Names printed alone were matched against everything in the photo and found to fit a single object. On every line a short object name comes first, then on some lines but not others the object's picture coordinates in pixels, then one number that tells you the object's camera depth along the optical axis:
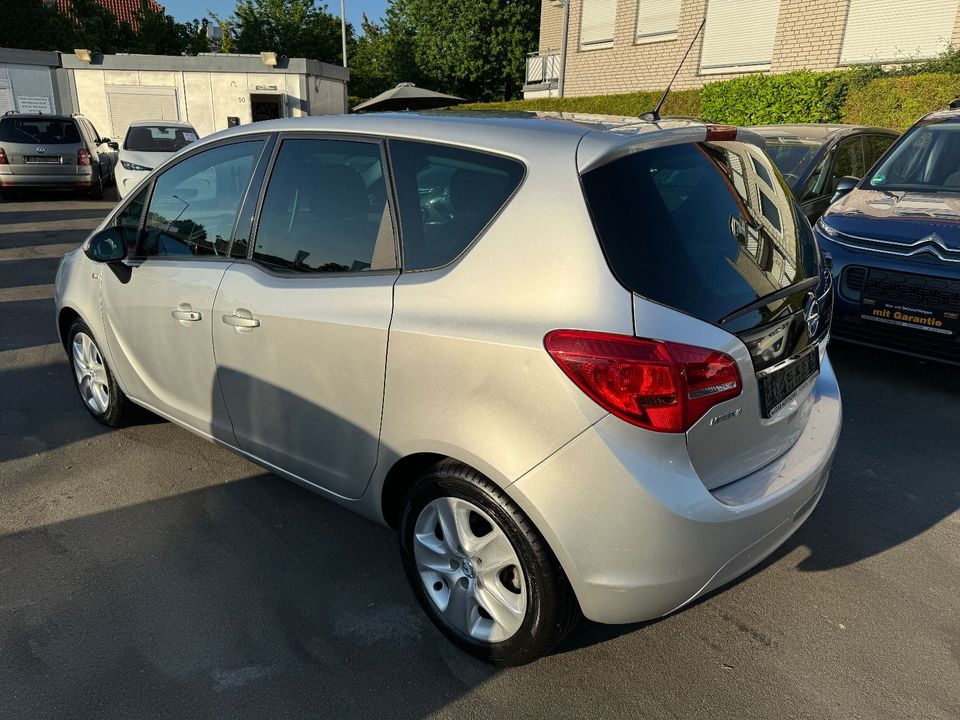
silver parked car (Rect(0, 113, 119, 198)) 13.45
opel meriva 2.00
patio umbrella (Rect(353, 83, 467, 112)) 17.14
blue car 4.40
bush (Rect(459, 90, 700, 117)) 17.47
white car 12.12
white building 25.47
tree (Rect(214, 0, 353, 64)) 44.16
